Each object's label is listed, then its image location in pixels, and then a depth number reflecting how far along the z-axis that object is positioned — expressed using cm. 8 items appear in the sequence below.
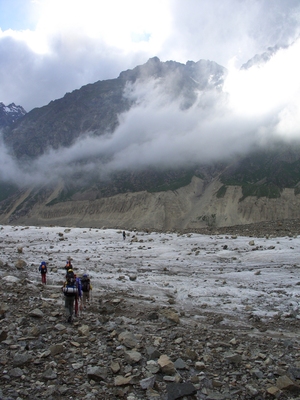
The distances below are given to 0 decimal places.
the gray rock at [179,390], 697
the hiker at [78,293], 1195
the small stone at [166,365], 782
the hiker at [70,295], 1125
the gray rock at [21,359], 777
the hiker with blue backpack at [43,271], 1802
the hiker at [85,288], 1379
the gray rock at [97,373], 745
